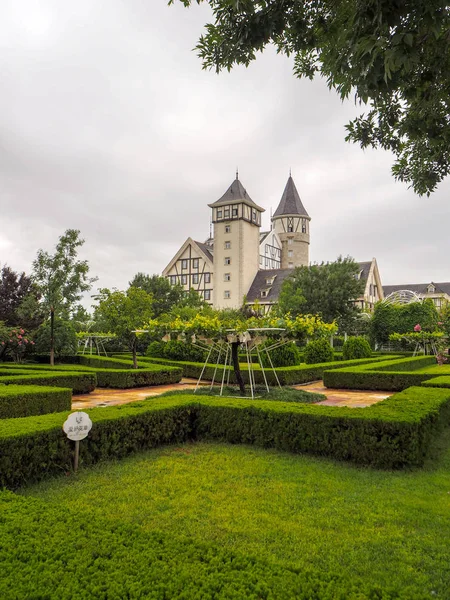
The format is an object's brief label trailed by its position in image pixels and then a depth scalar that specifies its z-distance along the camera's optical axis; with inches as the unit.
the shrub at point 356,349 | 783.1
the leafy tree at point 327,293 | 1432.1
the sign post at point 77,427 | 188.9
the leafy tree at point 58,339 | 805.2
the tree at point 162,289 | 1612.2
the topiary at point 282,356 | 593.0
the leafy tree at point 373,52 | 115.3
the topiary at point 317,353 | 701.3
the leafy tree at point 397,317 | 1152.8
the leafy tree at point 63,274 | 985.5
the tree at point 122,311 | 644.1
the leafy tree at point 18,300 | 802.8
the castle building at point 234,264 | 2023.9
